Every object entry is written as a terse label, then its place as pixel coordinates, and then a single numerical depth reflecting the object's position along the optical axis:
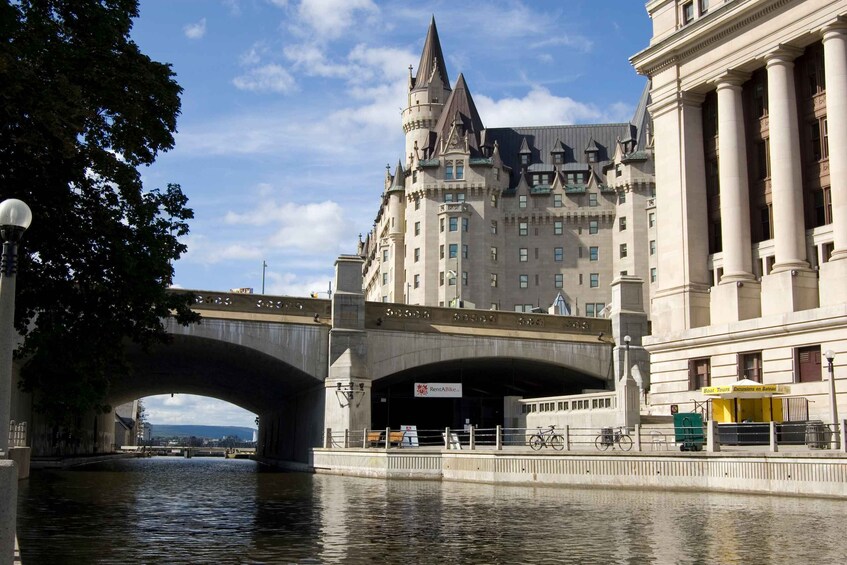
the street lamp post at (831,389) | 31.86
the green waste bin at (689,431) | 31.61
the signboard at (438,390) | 59.88
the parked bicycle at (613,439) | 34.09
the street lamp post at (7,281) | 11.34
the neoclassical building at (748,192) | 40.12
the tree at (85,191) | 21.06
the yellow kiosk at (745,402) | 36.09
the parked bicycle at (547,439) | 36.00
